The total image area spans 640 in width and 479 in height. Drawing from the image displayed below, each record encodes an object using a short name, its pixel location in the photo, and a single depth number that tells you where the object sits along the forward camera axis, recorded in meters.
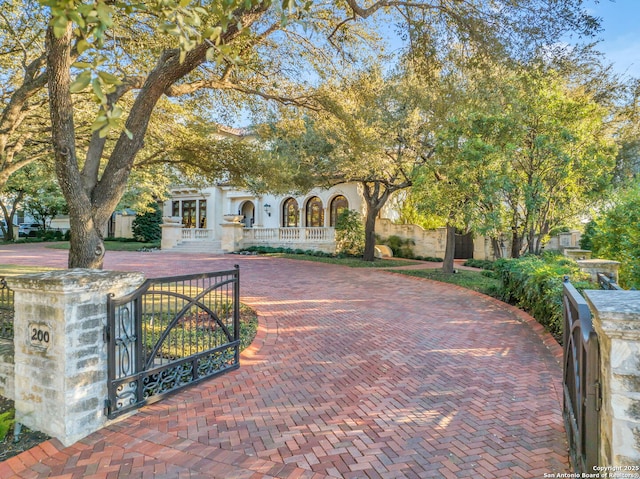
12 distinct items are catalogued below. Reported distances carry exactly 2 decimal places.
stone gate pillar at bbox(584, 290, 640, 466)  1.68
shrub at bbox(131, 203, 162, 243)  29.20
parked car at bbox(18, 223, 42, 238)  34.41
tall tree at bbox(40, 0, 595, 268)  2.30
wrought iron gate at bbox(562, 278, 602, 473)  1.93
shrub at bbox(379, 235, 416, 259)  21.88
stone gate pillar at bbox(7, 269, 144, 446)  3.09
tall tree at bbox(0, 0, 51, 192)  6.45
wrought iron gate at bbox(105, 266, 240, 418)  3.42
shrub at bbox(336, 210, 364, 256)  20.89
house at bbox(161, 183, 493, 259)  21.64
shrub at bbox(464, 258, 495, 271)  17.93
